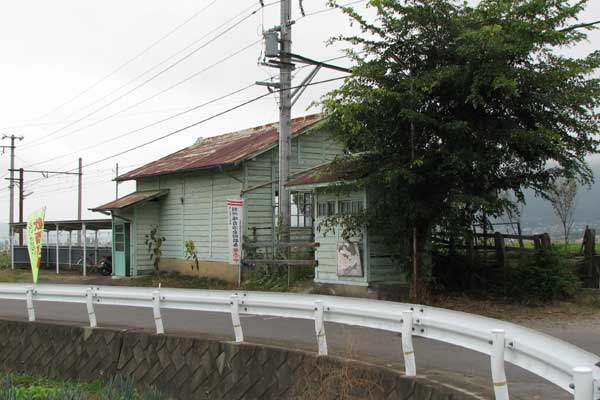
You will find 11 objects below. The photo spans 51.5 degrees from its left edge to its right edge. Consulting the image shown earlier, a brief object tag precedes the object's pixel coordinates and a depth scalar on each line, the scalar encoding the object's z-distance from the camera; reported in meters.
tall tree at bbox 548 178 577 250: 31.06
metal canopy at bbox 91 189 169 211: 24.78
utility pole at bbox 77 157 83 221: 52.03
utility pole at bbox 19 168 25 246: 48.16
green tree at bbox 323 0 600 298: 12.42
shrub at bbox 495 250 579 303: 14.16
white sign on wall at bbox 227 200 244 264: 19.14
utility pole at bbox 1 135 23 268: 49.78
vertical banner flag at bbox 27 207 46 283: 14.49
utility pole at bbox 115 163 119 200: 40.16
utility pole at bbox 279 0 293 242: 18.94
